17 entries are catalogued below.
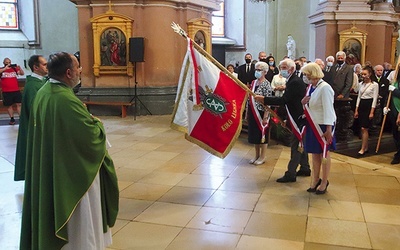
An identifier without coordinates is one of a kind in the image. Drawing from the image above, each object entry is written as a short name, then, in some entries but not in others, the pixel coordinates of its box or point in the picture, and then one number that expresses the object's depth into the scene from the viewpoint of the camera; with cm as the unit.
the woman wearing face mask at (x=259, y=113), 664
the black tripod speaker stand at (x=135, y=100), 1230
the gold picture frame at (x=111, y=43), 1231
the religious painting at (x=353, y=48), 1436
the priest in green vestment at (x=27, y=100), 507
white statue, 1891
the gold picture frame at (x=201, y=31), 1313
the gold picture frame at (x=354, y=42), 1430
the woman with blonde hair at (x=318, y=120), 501
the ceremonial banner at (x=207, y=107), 519
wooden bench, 1209
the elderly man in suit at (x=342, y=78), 877
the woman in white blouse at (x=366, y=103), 771
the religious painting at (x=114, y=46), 1241
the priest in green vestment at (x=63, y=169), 280
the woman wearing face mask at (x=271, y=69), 1065
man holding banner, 553
